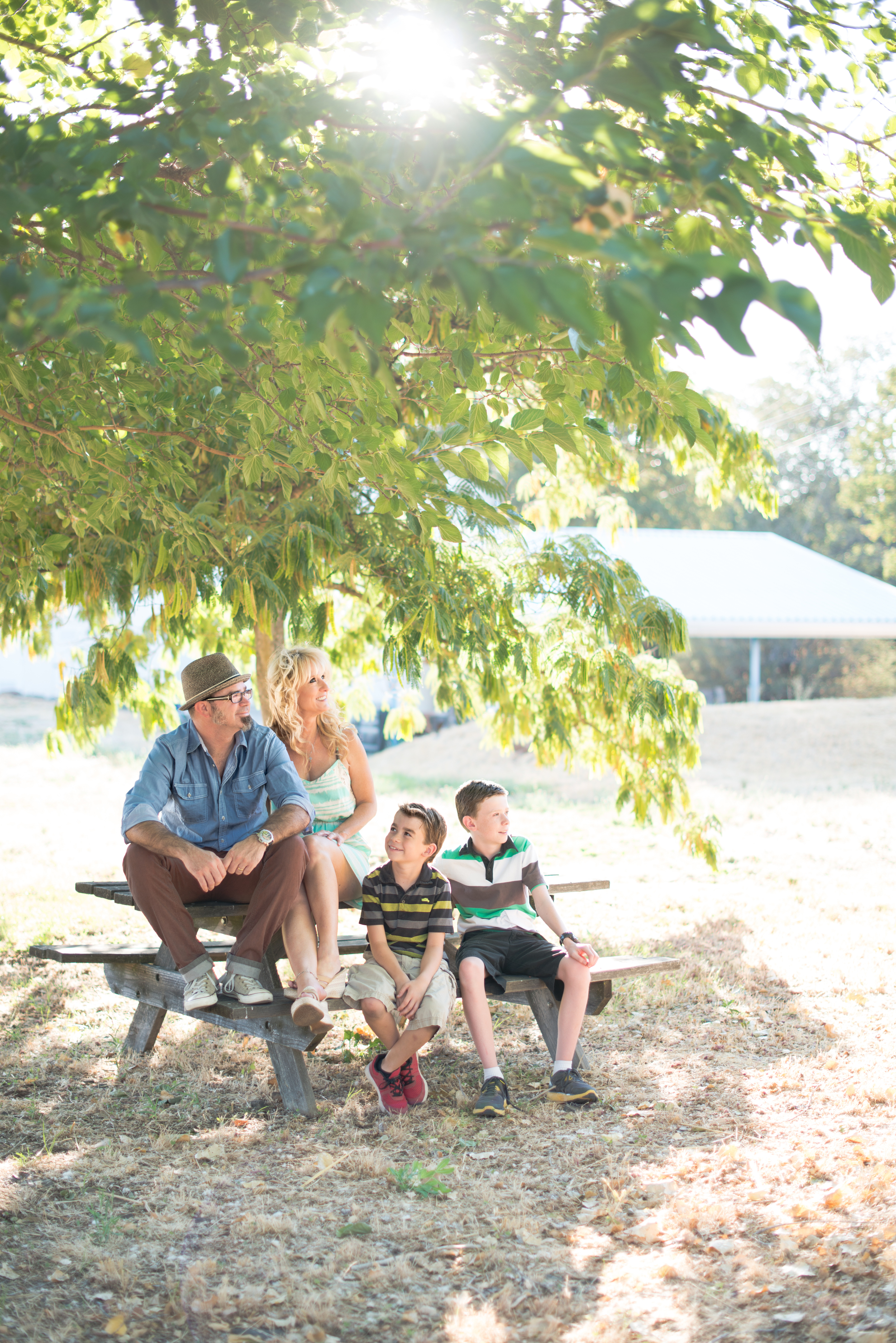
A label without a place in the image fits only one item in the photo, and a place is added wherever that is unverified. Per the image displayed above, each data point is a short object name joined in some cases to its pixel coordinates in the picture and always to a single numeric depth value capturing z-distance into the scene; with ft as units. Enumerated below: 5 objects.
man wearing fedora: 13.35
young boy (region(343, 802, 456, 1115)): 13.07
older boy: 13.44
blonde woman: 15.29
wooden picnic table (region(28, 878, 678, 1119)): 13.05
